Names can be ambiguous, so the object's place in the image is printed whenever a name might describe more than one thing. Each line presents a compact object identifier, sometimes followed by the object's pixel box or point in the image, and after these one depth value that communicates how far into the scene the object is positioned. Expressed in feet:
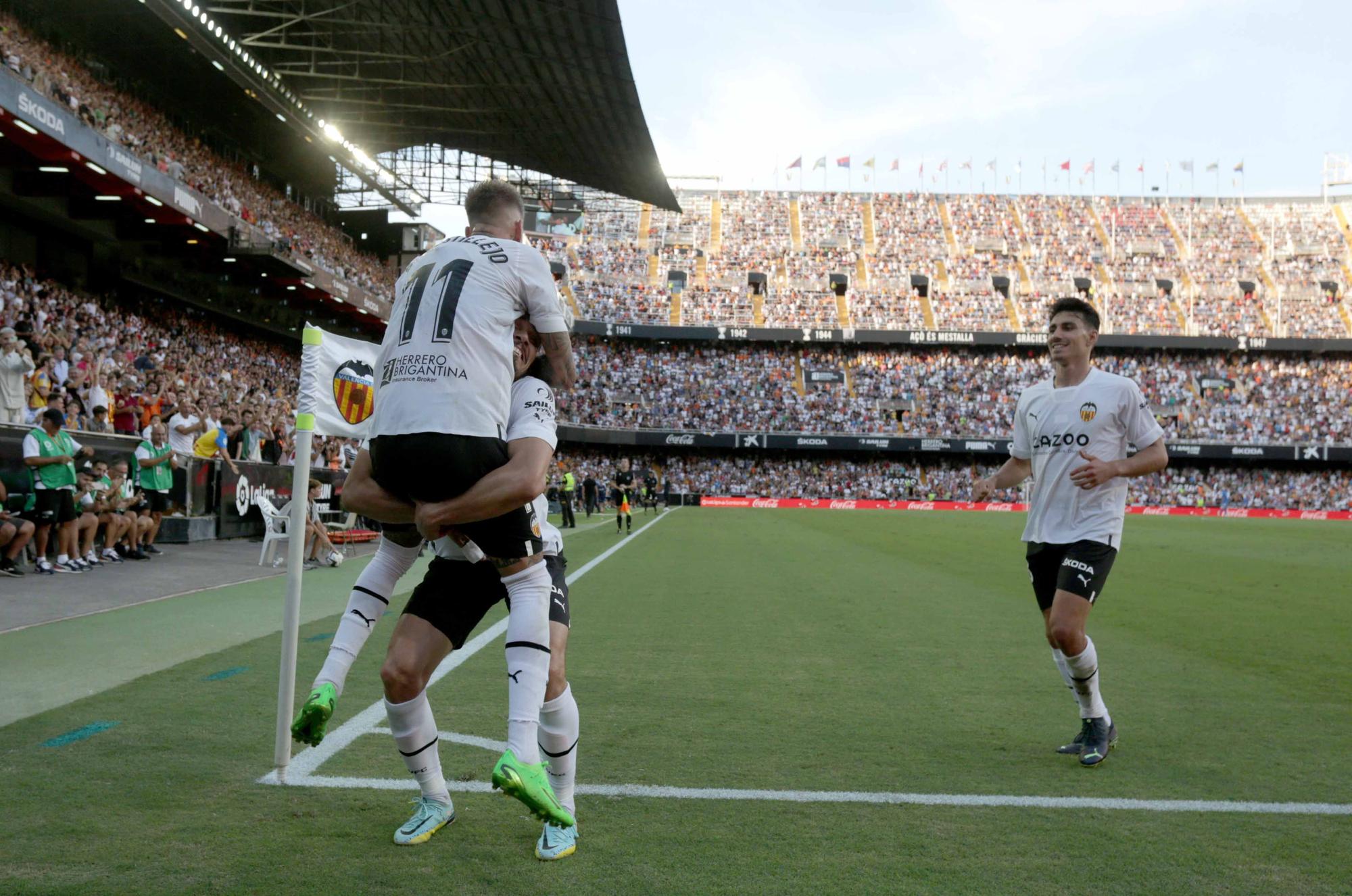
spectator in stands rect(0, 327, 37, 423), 41.04
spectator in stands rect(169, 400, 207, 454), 50.42
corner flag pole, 13.28
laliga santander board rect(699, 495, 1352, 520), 170.11
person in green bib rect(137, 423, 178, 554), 43.88
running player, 16.46
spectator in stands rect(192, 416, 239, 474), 52.39
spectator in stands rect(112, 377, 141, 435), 50.44
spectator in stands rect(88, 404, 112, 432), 42.70
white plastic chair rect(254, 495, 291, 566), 45.91
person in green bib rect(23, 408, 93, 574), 35.63
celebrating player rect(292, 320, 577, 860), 10.89
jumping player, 10.07
